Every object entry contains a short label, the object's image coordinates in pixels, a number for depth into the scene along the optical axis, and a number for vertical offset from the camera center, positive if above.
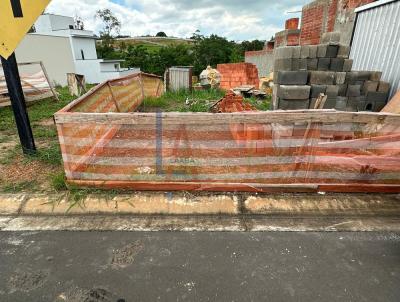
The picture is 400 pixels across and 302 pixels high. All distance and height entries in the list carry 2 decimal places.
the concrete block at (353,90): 5.82 -0.82
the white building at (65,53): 31.92 -0.67
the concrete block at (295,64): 5.62 -0.28
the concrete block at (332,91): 5.72 -0.82
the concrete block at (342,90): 5.83 -0.81
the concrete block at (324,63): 5.64 -0.26
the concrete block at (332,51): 5.56 -0.01
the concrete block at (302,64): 5.62 -0.28
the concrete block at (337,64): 5.61 -0.27
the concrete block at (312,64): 5.66 -0.28
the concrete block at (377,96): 5.84 -0.93
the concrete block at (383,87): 5.75 -0.73
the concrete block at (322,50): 5.56 +0.00
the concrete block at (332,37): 6.12 +0.29
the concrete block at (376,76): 5.76 -0.51
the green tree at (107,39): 53.31 +1.81
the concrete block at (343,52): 5.54 -0.03
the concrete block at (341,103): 5.94 -1.10
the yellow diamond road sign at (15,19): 3.49 +0.35
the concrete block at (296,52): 5.53 -0.04
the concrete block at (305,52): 5.52 -0.04
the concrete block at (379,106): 5.94 -1.15
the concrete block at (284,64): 5.61 -0.28
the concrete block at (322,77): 5.64 -0.53
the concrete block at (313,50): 5.57 +0.00
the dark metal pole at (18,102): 3.88 -0.77
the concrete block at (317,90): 5.67 -0.79
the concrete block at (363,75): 5.78 -0.49
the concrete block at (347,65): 5.62 -0.29
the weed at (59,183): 3.58 -1.70
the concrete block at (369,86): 5.77 -0.73
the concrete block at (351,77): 5.74 -0.53
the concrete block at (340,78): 5.68 -0.55
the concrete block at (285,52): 5.55 -0.05
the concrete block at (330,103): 5.86 -1.09
